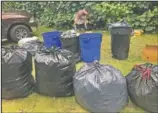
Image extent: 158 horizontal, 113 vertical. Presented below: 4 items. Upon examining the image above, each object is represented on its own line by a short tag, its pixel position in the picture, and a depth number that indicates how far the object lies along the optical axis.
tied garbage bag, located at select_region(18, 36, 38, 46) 6.34
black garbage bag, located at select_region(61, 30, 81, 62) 5.28
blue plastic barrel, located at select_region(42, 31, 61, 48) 5.52
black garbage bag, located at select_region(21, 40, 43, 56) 5.85
